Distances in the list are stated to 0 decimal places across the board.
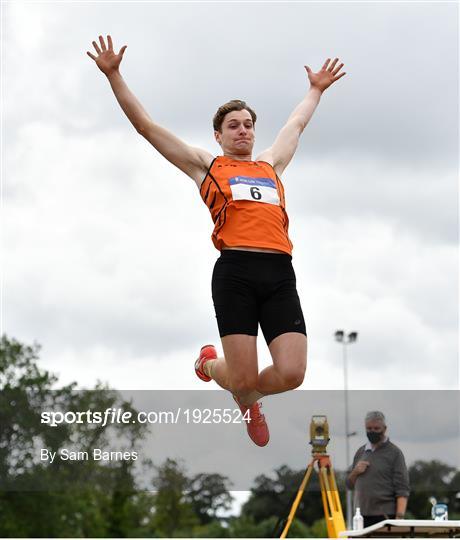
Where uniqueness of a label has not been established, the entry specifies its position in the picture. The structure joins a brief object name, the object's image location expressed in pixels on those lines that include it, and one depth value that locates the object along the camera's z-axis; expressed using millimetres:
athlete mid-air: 5879
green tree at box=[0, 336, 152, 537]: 34331
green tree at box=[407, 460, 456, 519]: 40347
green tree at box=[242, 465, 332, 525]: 41812
